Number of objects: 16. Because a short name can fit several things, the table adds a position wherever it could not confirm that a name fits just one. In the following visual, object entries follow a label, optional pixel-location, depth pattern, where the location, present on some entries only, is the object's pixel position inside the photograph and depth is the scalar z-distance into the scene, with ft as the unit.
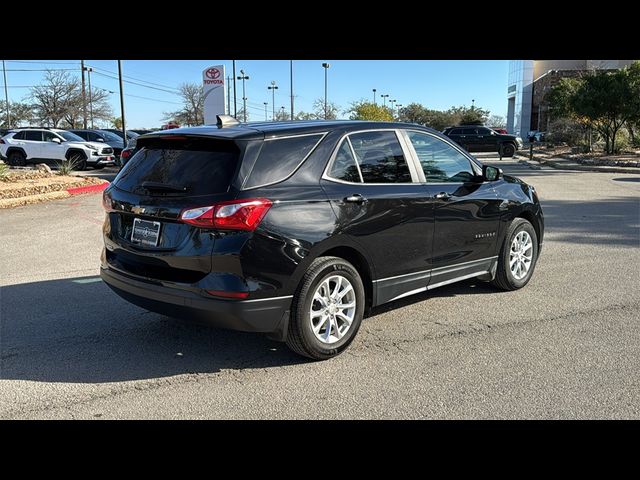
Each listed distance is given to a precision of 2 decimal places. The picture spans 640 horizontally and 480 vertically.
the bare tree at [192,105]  237.25
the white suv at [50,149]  72.74
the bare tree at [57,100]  204.95
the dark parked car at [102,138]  82.23
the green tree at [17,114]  223.55
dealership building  201.98
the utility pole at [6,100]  217.75
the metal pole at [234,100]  156.72
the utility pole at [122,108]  68.69
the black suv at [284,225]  12.60
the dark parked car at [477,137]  109.60
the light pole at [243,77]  193.36
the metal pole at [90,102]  199.23
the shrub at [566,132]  121.66
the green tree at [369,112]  161.27
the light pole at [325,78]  183.06
